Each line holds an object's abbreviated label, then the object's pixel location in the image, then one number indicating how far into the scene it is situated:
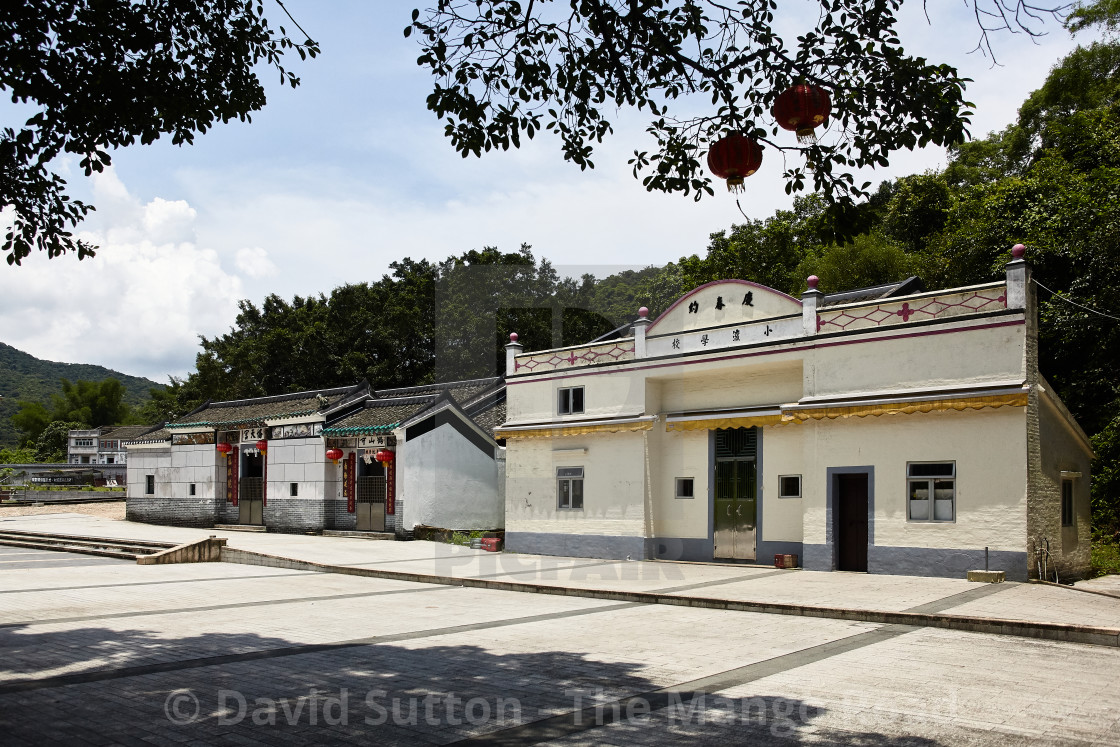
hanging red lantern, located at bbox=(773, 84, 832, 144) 5.32
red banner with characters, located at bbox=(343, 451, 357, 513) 22.41
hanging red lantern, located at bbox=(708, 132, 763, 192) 5.68
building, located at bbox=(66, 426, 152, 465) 62.94
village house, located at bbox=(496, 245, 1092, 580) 11.93
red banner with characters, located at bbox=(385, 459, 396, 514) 21.38
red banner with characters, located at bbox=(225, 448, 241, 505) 25.88
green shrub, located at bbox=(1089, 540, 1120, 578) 14.64
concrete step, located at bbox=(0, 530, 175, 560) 17.91
